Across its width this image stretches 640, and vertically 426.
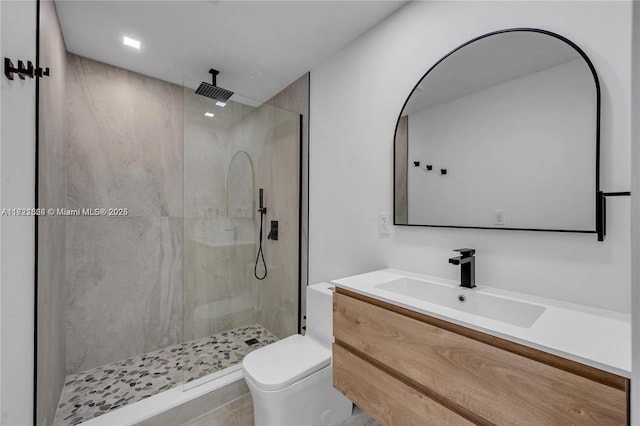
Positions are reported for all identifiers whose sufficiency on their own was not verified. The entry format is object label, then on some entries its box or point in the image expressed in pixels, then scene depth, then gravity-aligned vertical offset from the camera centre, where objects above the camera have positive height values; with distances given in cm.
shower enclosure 205 -19
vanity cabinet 65 -49
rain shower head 201 +91
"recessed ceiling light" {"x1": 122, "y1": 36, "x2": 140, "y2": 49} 189 +121
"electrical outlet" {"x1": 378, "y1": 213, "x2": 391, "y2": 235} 164 -6
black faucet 120 -25
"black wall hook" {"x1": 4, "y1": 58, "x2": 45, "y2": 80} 83 +46
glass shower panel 204 -14
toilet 135 -85
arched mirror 100 +33
